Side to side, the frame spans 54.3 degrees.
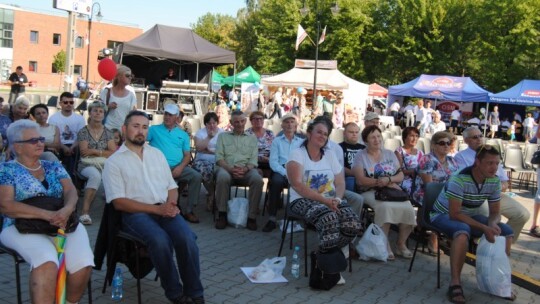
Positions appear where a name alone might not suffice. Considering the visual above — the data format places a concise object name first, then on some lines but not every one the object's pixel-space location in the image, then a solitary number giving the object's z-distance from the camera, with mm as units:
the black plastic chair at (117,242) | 3637
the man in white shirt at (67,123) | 6746
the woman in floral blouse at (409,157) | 5918
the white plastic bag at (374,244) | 5086
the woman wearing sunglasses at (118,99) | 6711
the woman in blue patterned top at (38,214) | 3053
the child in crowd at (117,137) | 6420
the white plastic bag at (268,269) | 4490
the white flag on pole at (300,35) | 23072
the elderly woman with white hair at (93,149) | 5840
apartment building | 52031
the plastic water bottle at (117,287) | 3916
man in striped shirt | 4328
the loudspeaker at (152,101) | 16891
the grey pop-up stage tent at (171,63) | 16328
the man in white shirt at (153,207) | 3588
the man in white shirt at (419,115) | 22781
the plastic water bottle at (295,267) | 4645
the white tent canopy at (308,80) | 22719
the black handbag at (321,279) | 4352
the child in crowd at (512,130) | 25466
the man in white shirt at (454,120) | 27656
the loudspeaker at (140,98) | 16594
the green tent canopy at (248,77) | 29109
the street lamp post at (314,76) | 21438
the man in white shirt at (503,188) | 5516
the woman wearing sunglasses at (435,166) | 5578
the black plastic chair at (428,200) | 4859
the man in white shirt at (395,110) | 28316
